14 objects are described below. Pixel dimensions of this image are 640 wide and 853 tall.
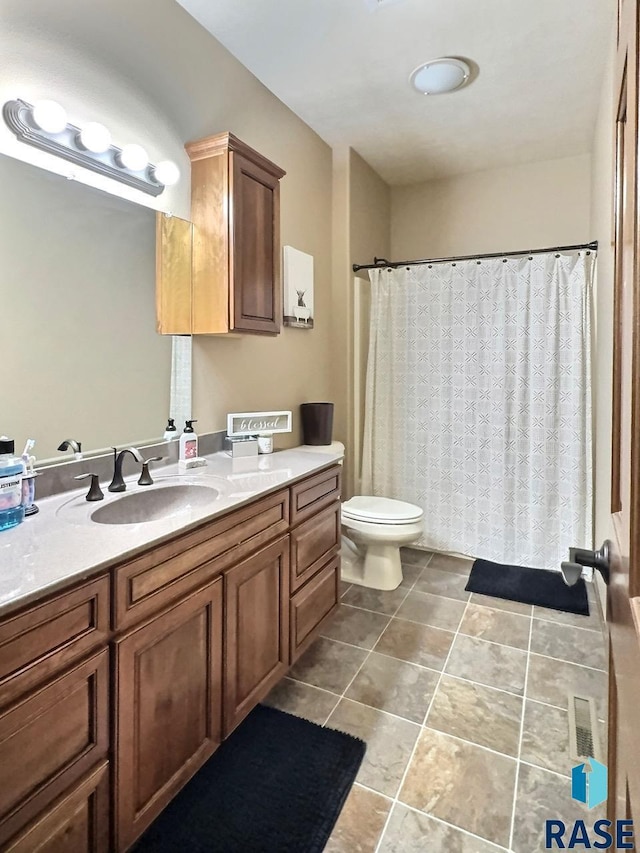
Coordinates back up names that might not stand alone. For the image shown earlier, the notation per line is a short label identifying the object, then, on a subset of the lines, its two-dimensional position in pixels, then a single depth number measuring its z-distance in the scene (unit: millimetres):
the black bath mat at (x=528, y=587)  2475
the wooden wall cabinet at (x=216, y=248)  1847
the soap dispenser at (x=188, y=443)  1871
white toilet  2510
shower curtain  2695
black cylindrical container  2699
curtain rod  2576
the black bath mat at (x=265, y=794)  1240
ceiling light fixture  2174
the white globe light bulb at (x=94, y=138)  1510
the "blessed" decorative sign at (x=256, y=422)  2182
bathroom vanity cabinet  875
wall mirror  1369
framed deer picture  2586
